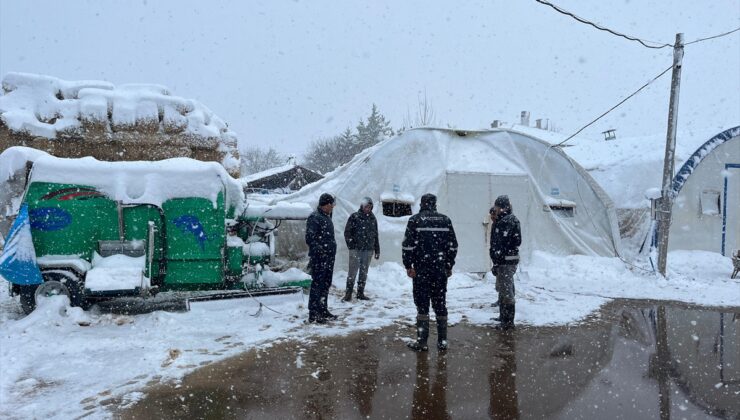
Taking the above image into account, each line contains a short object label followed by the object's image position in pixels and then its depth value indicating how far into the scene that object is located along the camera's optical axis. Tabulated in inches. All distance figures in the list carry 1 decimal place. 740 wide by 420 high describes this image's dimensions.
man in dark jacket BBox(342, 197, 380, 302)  352.2
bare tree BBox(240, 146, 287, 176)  2945.4
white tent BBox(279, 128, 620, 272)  472.7
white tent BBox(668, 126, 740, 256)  599.8
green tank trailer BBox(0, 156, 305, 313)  275.3
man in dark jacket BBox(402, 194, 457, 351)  224.8
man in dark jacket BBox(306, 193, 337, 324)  276.7
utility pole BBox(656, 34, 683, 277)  450.6
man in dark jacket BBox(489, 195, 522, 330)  271.0
